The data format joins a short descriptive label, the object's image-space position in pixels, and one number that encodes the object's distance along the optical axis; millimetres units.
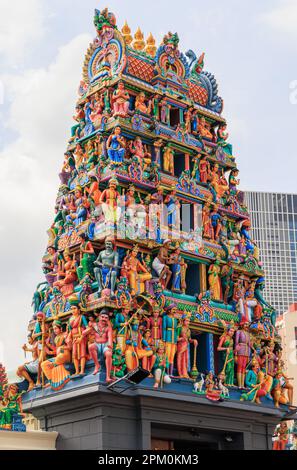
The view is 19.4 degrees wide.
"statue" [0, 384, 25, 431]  33438
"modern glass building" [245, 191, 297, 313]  132750
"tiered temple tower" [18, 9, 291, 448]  32594
